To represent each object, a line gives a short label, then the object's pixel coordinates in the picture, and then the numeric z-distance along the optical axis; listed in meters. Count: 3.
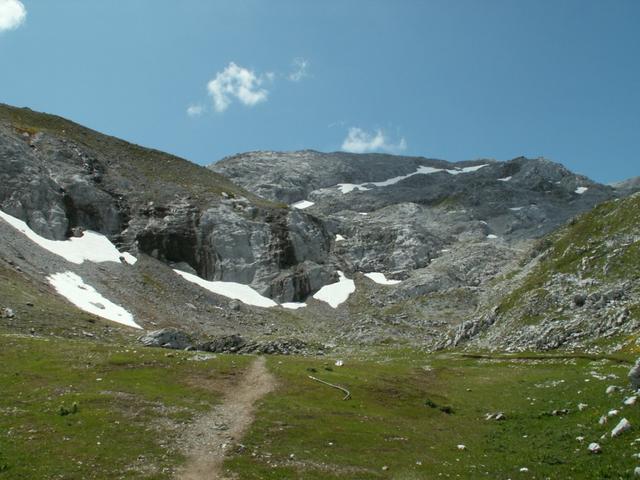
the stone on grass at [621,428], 22.66
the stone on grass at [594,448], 22.27
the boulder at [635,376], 27.77
